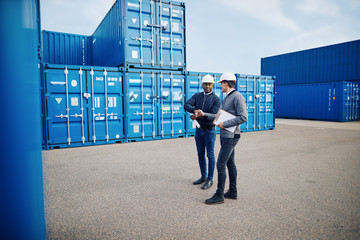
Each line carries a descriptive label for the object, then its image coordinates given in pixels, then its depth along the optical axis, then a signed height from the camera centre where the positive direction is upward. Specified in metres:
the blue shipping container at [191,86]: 10.49 +0.75
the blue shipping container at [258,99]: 12.19 +0.20
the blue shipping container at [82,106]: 8.20 -0.04
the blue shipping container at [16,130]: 1.17 -0.12
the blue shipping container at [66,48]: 12.38 +2.92
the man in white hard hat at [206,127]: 4.39 -0.41
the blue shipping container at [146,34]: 9.10 +2.69
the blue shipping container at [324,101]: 18.31 +0.12
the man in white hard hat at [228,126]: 3.49 -0.34
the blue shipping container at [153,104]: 9.36 +0.00
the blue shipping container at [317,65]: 20.06 +3.46
